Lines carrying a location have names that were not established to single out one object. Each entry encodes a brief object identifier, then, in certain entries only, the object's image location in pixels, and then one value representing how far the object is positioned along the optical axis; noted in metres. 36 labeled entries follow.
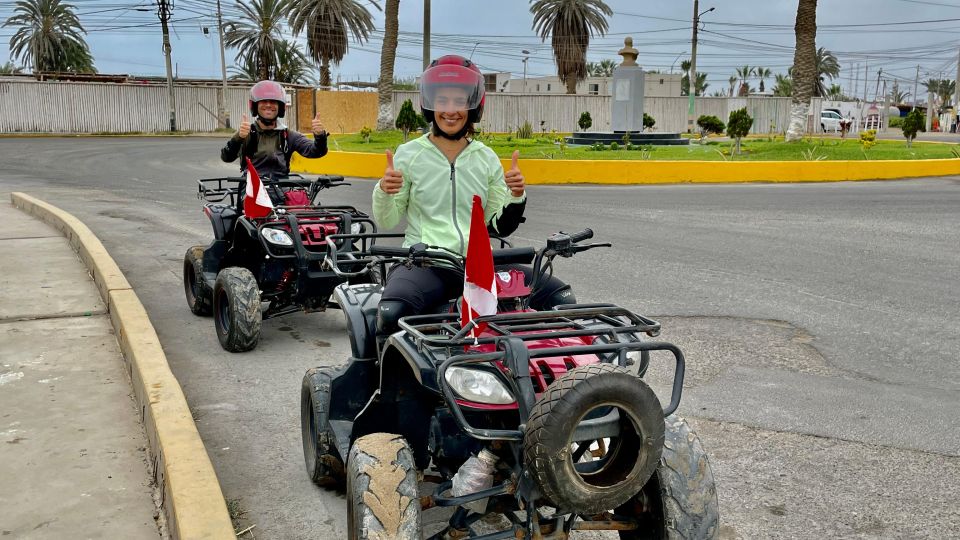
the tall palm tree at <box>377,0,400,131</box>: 33.25
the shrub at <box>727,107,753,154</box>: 24.91
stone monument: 33.22
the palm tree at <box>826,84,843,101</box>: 113.50
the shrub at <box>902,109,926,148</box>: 29.41
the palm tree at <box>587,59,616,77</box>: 124.38
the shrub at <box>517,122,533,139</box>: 38.12
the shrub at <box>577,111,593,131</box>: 40.59
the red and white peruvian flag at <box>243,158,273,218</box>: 7.03
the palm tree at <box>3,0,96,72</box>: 69.00
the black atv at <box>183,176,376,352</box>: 6.76
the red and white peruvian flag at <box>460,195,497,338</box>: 3.20
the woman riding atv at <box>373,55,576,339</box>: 4.16
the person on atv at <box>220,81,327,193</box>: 8.24
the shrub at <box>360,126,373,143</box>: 32.88
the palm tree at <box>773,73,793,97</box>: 97.28
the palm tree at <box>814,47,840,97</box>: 99.12
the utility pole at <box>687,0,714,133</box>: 50.56
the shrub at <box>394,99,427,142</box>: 28.44
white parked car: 59.31
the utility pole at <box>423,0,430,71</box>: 35.44
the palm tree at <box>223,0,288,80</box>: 65.38
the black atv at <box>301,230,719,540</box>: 2.73
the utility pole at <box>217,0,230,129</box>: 53.42
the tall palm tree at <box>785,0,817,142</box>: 25.27
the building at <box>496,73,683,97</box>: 85.50
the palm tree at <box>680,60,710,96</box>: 90.10
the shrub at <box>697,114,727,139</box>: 32.41
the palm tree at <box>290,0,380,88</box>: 57.09
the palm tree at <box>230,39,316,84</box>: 70.00
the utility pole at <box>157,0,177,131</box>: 54.33
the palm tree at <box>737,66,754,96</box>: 120.20
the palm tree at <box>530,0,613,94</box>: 64.12
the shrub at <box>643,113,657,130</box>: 38.71
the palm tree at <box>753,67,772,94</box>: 128.07
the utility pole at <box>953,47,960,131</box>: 65.86
